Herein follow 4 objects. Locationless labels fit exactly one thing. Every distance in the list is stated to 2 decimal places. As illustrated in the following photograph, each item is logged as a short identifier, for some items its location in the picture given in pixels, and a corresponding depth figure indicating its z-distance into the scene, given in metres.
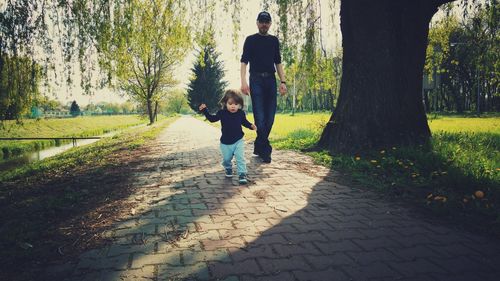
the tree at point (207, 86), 40.78
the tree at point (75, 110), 90.19
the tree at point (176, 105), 88.57
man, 5.36
